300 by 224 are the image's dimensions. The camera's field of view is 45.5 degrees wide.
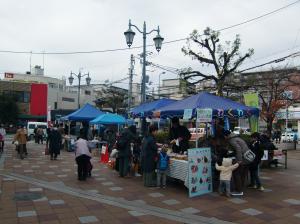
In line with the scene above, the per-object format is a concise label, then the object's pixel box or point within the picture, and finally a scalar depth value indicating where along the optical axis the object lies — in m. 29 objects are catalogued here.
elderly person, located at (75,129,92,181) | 10.33
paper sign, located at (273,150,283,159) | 13.86
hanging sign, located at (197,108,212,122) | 9.35
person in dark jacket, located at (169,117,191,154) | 10.35
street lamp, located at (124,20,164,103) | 16.44
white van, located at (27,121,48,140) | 34.50
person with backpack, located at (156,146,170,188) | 9.29
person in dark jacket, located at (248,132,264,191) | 9.45
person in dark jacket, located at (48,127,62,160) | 15.89
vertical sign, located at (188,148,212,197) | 8.45
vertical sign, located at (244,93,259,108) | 15.30
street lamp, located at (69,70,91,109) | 38.54
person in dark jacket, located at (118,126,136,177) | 10.80
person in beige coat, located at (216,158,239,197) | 8.44
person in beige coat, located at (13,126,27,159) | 16.28
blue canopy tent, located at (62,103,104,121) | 21.12
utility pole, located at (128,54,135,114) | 37.56
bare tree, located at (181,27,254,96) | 20.88
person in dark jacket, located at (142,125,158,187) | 9.41
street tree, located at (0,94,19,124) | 43.41
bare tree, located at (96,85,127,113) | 49.53
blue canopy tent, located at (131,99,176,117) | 14.34
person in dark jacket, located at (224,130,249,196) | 8.62
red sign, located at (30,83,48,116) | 50.25
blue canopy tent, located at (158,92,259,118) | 9.88
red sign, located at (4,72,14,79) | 56.72
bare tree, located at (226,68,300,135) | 26.13
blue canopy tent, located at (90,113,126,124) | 18.50
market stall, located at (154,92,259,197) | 8.54
